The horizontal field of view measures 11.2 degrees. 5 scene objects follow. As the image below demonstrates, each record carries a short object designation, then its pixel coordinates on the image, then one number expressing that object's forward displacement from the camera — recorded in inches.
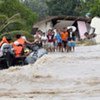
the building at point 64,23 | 1889.5
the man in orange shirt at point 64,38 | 959.0
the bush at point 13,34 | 1134.8
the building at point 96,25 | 1710.1
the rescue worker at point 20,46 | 725.9
